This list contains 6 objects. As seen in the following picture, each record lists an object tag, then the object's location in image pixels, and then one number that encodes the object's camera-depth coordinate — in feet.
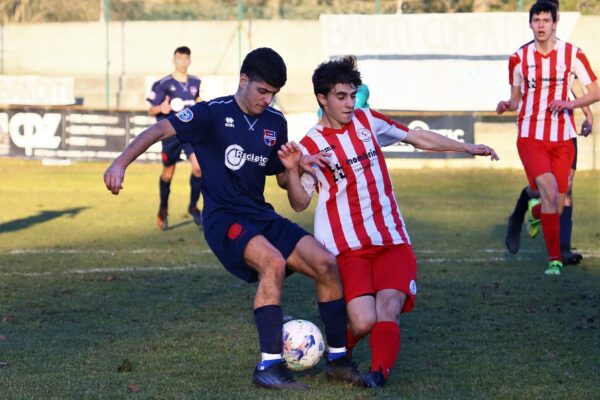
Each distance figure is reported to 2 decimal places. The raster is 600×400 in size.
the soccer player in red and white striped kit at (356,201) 37.60
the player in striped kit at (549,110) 61.05
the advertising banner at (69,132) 144.15
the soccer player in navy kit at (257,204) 36.40
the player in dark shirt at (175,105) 85.56
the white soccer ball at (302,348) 37.17
